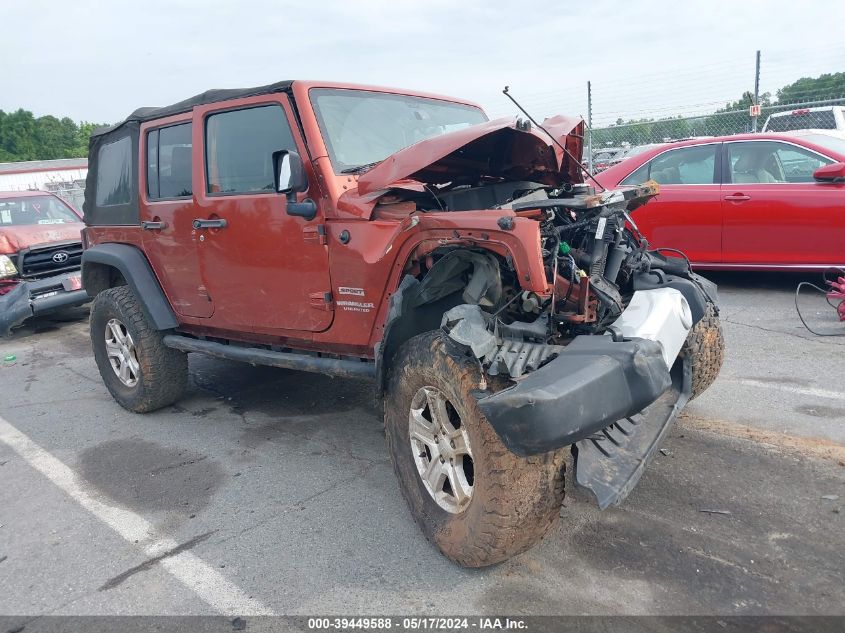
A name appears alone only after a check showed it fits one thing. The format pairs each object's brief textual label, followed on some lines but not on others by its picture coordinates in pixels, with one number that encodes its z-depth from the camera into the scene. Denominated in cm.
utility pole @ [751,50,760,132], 1073
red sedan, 618
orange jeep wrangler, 253
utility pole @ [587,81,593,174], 1112
